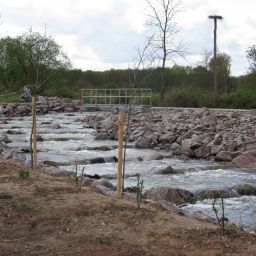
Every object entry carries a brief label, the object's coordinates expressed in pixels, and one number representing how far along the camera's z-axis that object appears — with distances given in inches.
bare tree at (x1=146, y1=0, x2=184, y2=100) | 1557.3
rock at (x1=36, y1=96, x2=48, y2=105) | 1833.2
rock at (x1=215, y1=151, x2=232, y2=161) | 701.3
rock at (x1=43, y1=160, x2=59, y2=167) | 607.8
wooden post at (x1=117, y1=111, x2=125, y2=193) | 330.0
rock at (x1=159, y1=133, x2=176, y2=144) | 877.8
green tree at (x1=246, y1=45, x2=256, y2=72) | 1460.4
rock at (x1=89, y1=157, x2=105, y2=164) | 669.9
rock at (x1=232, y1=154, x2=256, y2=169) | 644.7
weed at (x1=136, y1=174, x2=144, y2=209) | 283.6
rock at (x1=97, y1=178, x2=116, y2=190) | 449.7
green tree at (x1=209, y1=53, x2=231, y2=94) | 1818.4
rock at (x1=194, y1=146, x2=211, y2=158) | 736.8
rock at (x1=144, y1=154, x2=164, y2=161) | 710.2
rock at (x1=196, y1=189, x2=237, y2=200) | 459.8
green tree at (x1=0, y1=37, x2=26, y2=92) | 2294.5
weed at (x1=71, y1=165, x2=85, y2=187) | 368.5
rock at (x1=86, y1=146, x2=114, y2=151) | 816.7
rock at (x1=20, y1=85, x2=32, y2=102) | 1963.6
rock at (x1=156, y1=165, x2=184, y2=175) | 592.0
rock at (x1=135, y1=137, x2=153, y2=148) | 861.8
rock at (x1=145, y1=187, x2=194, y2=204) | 423.8
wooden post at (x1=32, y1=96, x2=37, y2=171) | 453.7
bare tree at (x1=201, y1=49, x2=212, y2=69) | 2012.8
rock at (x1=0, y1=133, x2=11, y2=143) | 890.1
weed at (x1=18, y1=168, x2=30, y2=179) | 373.7
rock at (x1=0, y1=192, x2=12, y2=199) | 307.6
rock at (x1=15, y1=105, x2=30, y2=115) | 1685.5
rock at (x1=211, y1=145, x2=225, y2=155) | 734.4
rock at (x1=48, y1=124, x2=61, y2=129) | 1182.0
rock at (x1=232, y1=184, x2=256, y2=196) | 482.0
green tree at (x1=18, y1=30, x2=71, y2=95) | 2107.5
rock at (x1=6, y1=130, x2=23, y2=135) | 1072.2
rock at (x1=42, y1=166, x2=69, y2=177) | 472.1
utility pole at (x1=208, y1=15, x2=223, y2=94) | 1663.4
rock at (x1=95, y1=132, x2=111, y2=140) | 1001.5
